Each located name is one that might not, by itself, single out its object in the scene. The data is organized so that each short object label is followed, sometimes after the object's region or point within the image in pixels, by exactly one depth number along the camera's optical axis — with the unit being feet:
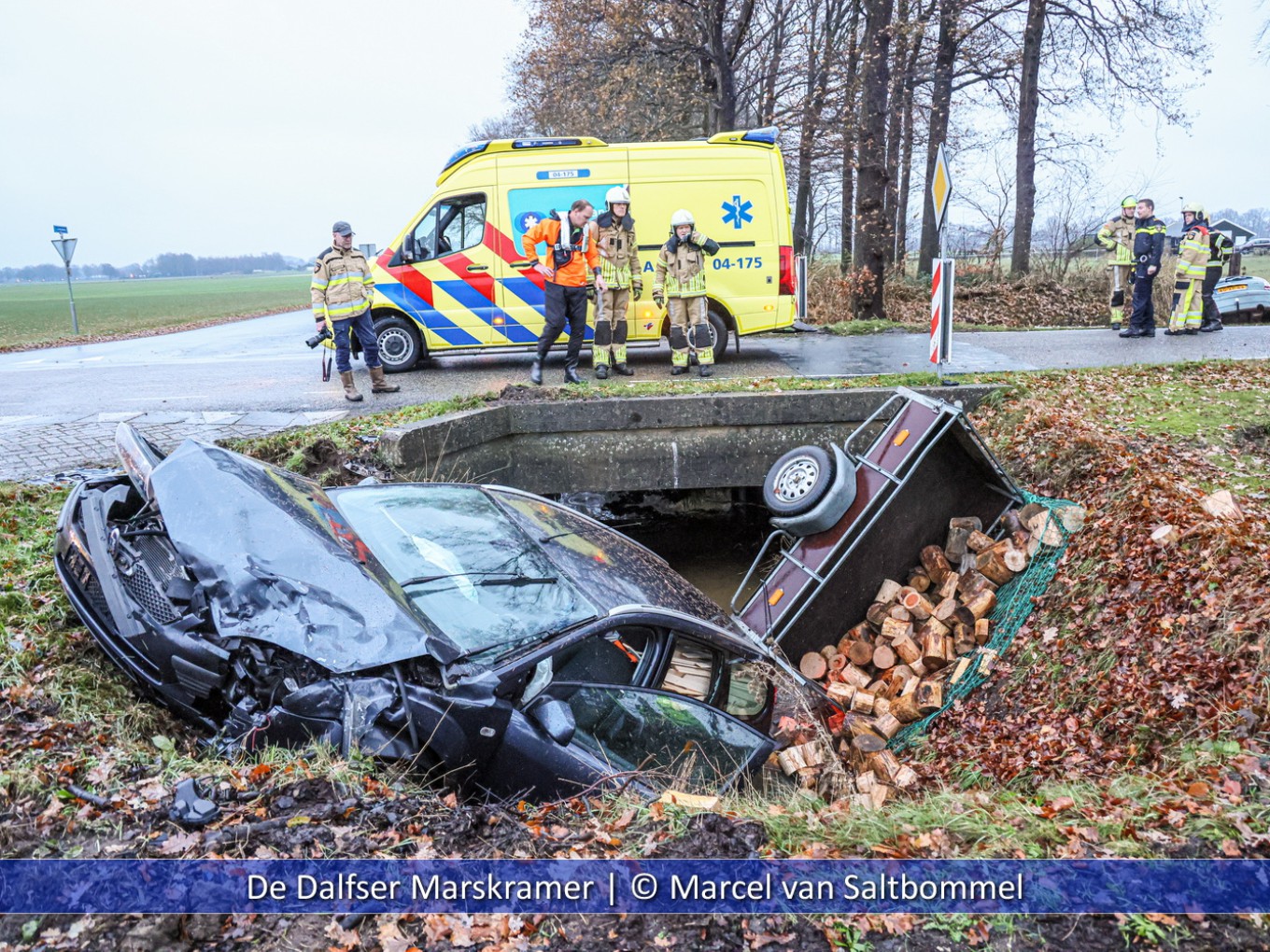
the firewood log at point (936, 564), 23.58
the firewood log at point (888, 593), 23.17
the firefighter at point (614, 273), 33.24
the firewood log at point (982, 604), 21.84
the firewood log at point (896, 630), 22.30
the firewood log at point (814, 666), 22.08
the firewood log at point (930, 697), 19.81
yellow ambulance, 35.83
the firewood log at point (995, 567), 22.33
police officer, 44.04
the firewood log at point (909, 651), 21.75
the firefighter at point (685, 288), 32.96
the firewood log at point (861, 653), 22.49
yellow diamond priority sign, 26.58
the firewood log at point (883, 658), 22.07
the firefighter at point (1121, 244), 50.11
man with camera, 29.99
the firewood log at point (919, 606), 22.62
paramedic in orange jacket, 32.45
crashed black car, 10.94
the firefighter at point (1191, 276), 43.09
